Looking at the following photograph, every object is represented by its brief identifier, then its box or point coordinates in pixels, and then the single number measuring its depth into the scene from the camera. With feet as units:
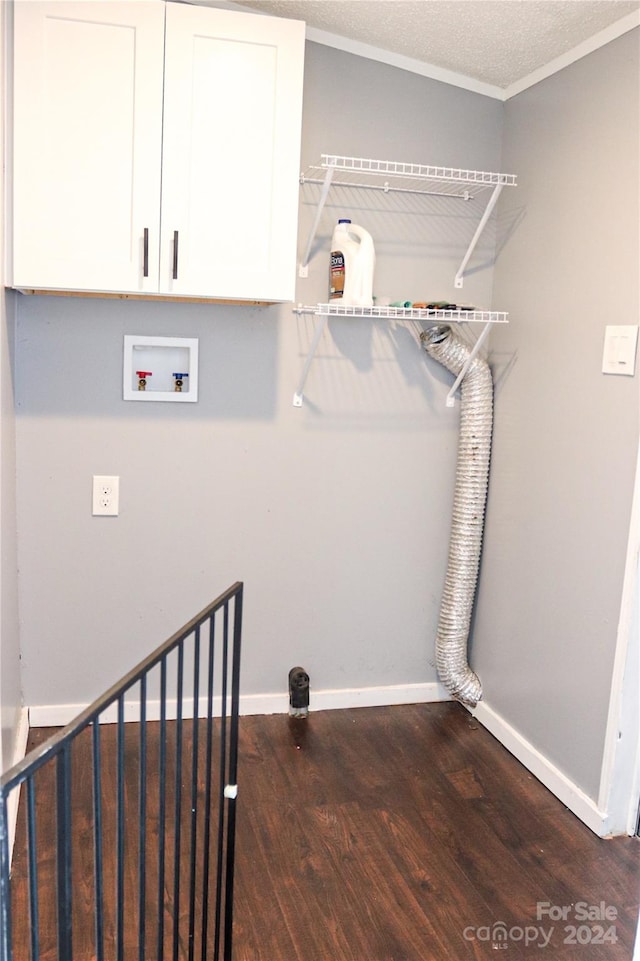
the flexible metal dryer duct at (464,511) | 9.54
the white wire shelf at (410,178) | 8.82
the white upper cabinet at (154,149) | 7.27
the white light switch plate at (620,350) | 7.30
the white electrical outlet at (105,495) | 9.07
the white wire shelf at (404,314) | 8.72
